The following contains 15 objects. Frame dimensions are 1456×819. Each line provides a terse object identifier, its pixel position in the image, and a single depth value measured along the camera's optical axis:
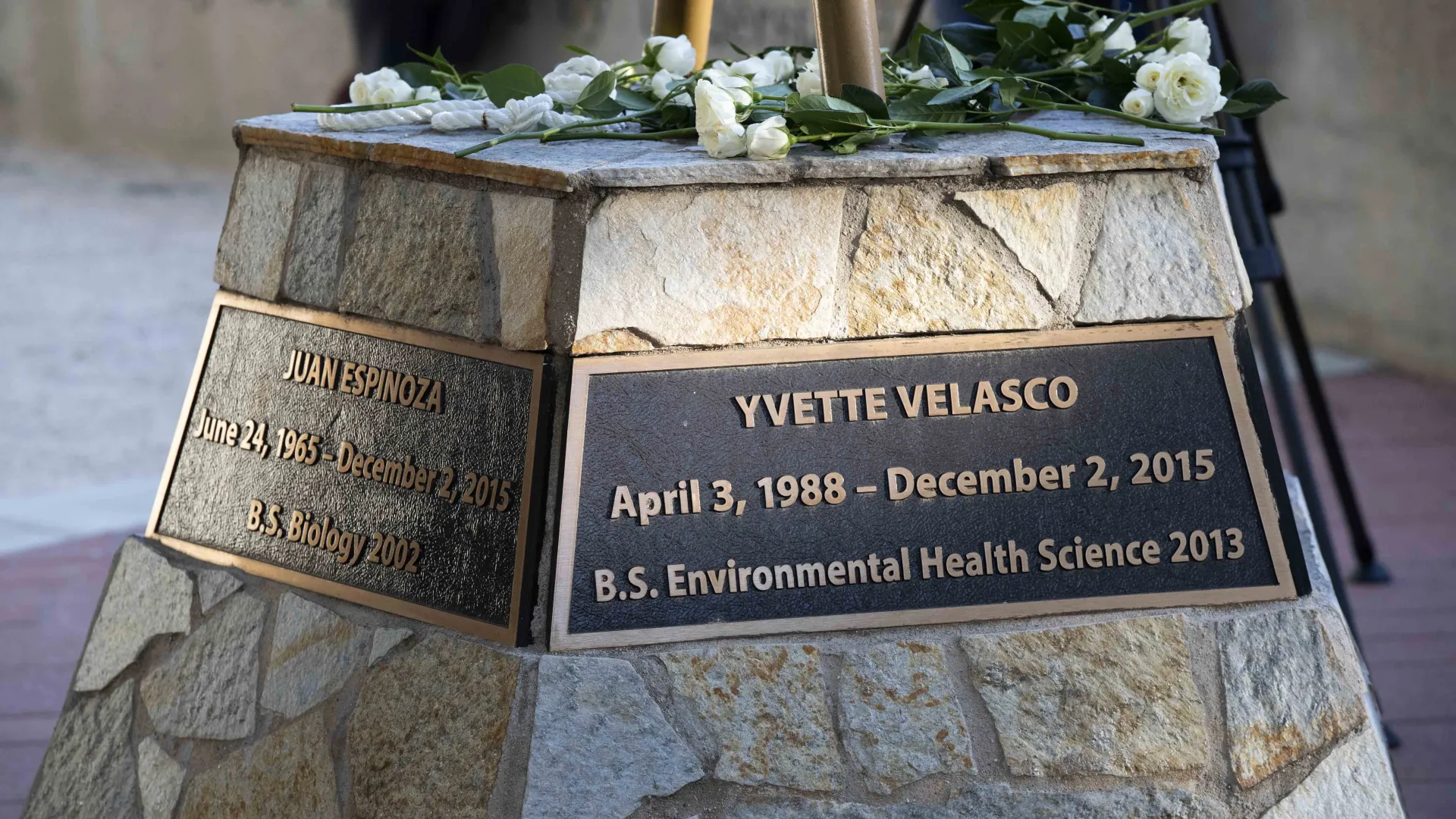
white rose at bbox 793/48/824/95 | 3.25
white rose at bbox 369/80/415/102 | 3.35
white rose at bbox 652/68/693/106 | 3.26
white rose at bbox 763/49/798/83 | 3.43
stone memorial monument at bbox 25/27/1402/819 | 3.07
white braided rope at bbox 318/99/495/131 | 3.27
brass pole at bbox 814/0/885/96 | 3.17
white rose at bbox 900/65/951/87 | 3.29
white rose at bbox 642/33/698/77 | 3.35
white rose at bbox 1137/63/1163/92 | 3.23
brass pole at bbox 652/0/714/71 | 3.48
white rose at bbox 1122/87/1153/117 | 3.23
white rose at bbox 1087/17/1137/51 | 3.42
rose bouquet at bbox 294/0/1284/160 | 3.12
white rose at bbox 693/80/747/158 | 3.08
